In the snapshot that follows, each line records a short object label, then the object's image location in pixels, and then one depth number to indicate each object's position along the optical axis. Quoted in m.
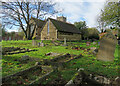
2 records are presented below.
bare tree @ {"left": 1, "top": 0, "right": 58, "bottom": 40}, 25.89
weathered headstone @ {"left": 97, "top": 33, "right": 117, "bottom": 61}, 6.29
